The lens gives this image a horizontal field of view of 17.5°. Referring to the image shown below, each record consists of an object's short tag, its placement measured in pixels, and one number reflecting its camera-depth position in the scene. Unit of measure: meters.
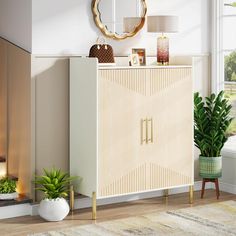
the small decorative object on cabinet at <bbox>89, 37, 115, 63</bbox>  6.42
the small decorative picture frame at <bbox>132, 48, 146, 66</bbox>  6.88
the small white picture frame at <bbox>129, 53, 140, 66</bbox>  6.69
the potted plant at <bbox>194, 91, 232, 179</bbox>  7.19
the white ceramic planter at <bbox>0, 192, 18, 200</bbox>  6.39
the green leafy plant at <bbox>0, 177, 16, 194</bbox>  6.43
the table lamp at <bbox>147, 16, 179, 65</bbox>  6.74
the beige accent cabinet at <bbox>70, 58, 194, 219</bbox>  6.24
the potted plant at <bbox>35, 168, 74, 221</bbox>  6.17
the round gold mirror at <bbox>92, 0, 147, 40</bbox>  6.71
